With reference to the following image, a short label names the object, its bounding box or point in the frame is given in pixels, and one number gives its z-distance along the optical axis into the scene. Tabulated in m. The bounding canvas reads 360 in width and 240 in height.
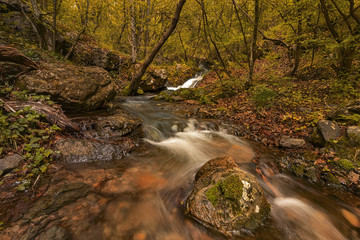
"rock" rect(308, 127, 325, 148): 4.33
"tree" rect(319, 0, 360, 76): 5.08
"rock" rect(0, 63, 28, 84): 3.86
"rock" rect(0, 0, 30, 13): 7.28
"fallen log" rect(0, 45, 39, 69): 3.74
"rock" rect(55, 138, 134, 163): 3.16
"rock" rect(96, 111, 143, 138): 4.24
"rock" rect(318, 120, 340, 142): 4.21
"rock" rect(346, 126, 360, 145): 3.81
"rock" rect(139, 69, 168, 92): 11.91
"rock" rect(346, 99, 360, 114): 4.35
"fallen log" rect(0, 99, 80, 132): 3.10
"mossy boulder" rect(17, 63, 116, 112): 4.21
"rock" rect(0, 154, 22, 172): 2.42
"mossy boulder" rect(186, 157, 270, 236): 2.12
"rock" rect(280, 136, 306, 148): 4.59
